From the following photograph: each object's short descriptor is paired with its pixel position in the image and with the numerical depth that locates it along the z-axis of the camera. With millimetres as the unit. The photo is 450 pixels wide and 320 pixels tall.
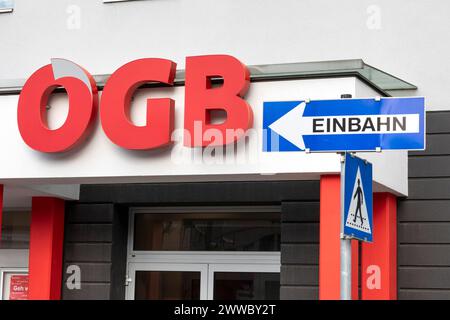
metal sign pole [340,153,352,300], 5121
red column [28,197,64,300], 11320
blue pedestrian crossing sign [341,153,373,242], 5285
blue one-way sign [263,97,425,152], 5445
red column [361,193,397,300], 9773
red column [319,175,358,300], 8219
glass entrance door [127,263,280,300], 11250
